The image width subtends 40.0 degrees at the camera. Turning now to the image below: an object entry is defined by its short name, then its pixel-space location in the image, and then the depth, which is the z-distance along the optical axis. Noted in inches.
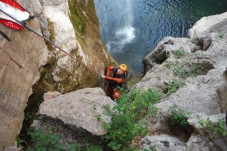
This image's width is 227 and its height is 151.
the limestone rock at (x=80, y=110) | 356.5
